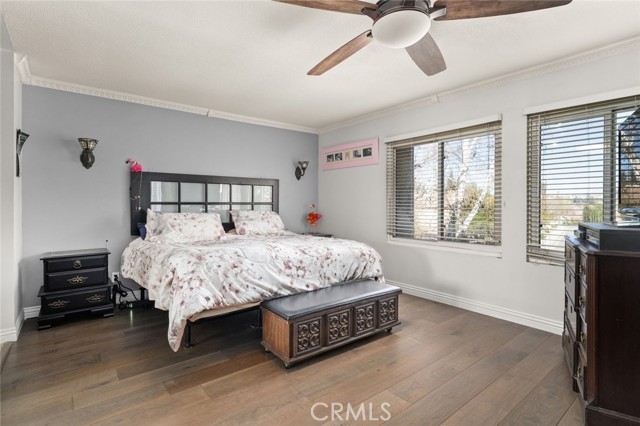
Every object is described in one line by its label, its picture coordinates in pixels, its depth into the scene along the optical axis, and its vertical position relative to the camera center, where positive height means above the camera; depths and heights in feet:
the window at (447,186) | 11.75 +1.00
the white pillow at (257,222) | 14.20 -0.51
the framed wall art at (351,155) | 15.69 +2.88
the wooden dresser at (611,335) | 5.42 -2.08
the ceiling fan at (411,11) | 5.63 +3.55
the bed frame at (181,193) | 13.06 +0.62
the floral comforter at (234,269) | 7.97 -1.67
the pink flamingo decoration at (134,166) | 12.92 +1.74
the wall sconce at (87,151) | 11.67 +2.13
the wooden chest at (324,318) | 7.92 -2.81
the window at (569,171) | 9.12 +1.20
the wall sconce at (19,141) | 9.73 +2.04
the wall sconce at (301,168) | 17.71 +2.32
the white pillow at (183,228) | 11.85 -0.67
